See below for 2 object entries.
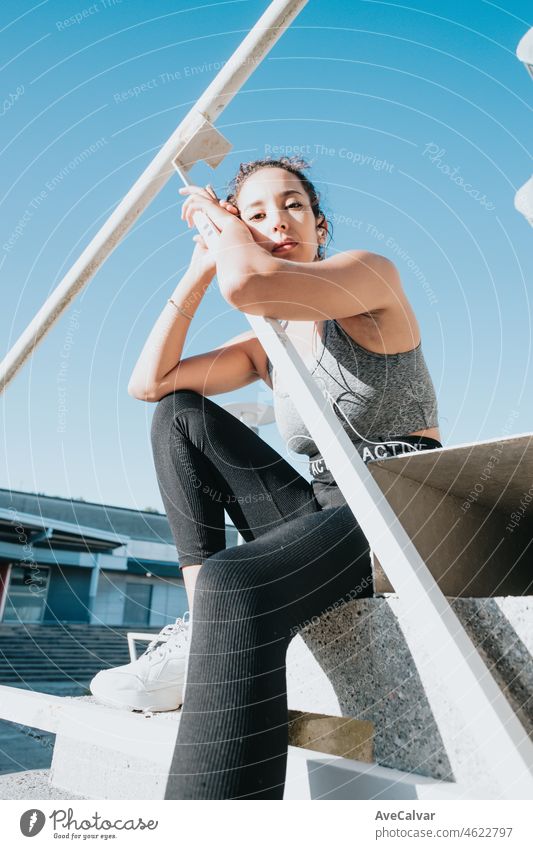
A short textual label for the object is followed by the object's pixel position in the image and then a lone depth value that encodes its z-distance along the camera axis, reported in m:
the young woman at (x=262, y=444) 0.44
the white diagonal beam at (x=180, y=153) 0.83
